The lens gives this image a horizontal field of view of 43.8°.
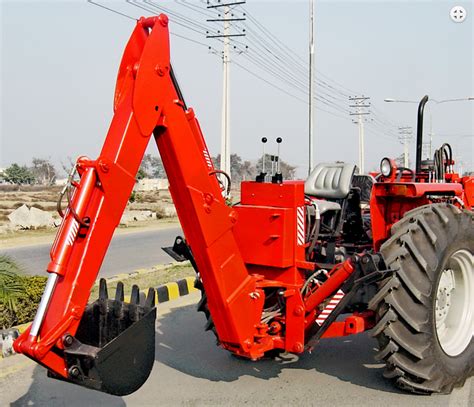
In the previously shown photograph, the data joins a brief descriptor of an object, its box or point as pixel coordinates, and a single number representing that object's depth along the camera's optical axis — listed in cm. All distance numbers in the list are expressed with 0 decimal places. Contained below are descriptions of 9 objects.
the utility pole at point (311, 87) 1714
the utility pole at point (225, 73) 2648
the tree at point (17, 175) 6575
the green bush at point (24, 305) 635
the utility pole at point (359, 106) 5109
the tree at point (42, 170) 7169
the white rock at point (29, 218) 1981
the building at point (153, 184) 5907
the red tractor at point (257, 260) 355
